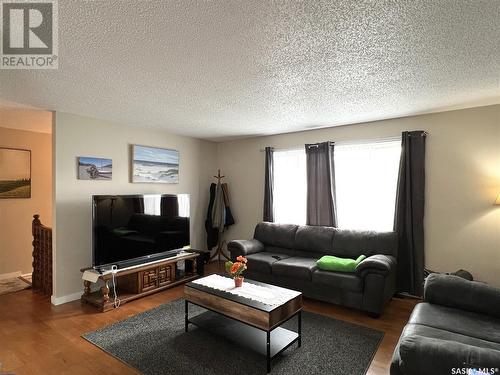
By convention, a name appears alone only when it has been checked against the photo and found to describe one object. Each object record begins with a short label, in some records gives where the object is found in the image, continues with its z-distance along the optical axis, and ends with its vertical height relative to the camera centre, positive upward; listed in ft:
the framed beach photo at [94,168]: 11.85 +1.10
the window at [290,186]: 15.25 +0.24
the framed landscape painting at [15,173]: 13.85 +1.08
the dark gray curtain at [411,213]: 11.62 -1.04
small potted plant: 8.75 -2.48
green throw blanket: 10.68 -2.92
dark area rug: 7.18 -4.58
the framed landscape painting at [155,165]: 13.93 +1.47
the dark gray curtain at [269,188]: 15.89 +0.16
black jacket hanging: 17.34 -2.49
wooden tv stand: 10.84 -4.06
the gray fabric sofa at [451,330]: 4.27 -2.93
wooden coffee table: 7.41 -3.58
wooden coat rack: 17.63 -3.72
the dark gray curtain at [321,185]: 13.85 +0.26
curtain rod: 12.34 +2.34
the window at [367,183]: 12.60 +0.29
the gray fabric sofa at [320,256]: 10.06 -3.14
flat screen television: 11.12 -1.60
